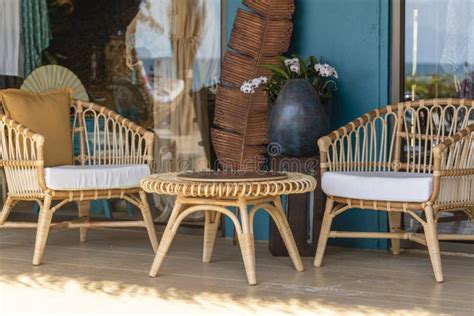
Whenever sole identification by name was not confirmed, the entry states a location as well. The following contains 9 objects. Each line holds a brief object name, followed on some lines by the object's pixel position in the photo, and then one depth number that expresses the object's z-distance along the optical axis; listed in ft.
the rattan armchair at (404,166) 16.69
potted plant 18.92
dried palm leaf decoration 20.96
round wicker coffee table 15.76
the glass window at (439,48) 19.51
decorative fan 24.27
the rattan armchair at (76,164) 18.48
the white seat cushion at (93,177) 18.34
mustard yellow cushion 20.16
